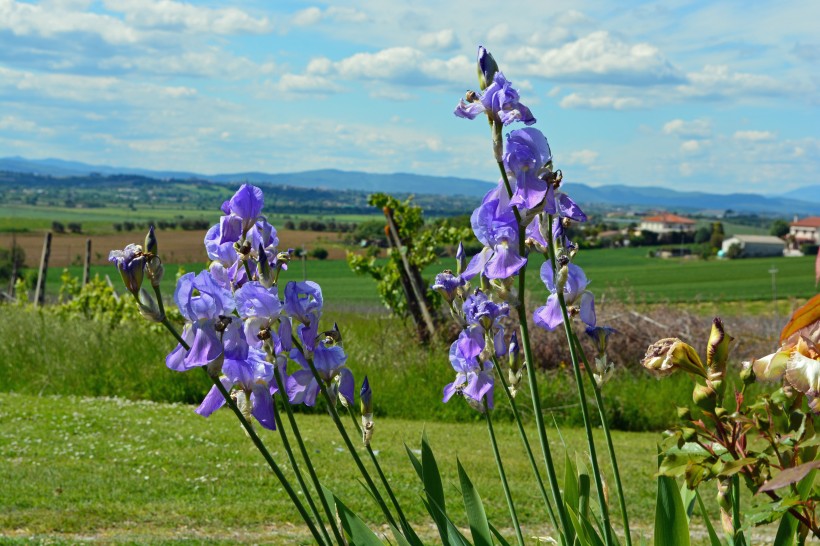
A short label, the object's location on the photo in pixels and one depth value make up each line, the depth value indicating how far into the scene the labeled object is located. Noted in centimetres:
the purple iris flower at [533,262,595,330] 320
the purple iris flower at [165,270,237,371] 291
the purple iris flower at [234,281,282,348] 298
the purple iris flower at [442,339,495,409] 336
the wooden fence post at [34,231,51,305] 2284
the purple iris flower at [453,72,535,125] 297
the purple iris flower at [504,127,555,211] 296
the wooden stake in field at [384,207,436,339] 1483
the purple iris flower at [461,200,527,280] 300
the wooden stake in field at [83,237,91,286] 2302
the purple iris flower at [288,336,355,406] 312
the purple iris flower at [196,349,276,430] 302
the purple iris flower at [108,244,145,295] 285
